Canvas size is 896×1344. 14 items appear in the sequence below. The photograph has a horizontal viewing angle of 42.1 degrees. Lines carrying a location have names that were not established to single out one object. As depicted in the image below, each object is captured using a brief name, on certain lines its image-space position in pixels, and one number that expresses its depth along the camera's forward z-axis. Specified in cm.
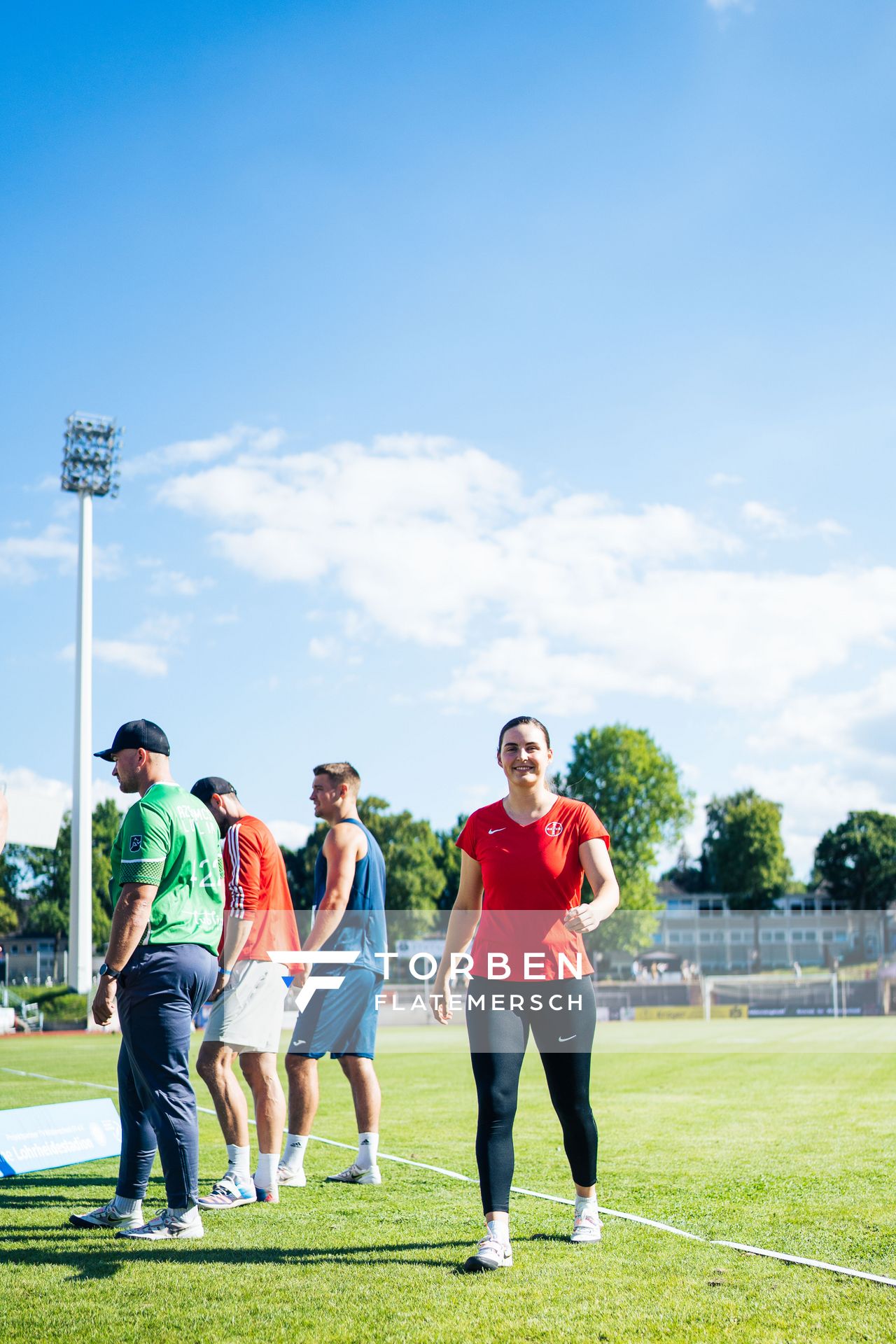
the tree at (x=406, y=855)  6806
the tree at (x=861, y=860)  9169
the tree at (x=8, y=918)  6462
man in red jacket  607
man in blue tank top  663
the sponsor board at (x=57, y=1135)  710
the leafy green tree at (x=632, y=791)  5872
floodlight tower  4509
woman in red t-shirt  479
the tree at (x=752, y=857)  8662
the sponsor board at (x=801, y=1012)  4478
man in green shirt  512
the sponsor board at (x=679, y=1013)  4259
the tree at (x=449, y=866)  7500
